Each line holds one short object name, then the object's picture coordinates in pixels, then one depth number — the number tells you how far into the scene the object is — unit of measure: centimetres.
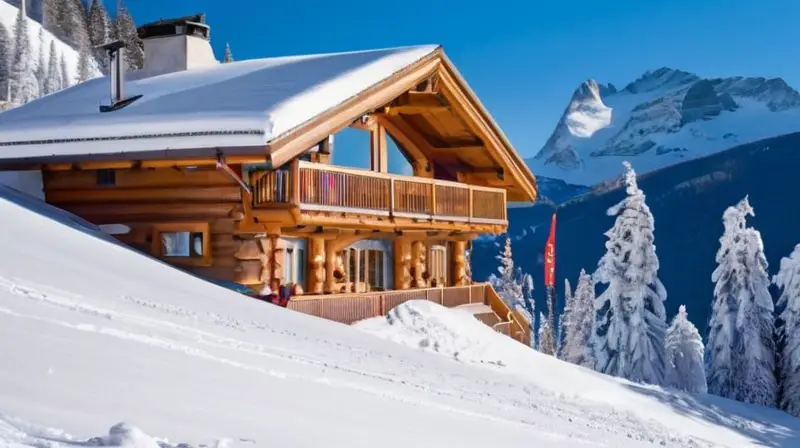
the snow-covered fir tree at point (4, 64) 12862
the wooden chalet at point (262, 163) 1991
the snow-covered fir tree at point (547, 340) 6844
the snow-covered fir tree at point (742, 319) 4106
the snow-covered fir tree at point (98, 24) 13615
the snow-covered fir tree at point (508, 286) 6981
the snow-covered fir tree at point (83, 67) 13338
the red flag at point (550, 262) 5678
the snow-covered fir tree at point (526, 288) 7229
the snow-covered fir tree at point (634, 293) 4281
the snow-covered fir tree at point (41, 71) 13675
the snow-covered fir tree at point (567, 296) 8185
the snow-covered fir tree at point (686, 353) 4409
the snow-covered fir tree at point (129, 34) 11038
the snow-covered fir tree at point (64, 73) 13638
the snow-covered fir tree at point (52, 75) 13412
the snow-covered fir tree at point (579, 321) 6700
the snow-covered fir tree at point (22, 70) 12838
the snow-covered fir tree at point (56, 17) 15312
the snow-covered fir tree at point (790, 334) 4069
